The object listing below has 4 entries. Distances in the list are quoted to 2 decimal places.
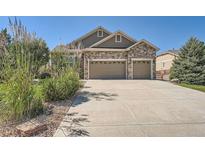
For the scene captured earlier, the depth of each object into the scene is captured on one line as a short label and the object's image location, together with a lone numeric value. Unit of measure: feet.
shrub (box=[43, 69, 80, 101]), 16.96
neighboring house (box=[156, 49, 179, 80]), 64.39
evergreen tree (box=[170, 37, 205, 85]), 44.49
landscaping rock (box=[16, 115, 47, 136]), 9.59
